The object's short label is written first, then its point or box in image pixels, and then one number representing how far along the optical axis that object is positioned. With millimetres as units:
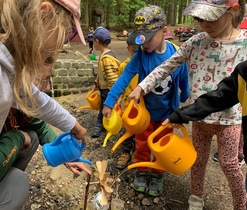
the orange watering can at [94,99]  2396
